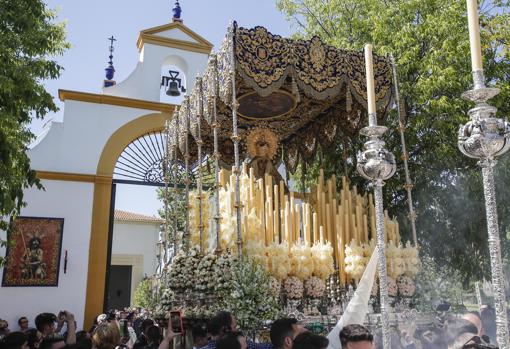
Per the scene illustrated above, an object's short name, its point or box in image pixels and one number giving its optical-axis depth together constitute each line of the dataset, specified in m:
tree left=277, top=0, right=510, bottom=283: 8.70
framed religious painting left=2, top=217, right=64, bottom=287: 9.71
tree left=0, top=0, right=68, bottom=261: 5.73
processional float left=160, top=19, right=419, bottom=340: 6.52
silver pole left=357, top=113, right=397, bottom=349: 3.33
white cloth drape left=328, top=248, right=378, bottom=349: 5.05
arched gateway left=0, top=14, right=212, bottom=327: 9.84
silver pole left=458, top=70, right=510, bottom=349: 2.49
